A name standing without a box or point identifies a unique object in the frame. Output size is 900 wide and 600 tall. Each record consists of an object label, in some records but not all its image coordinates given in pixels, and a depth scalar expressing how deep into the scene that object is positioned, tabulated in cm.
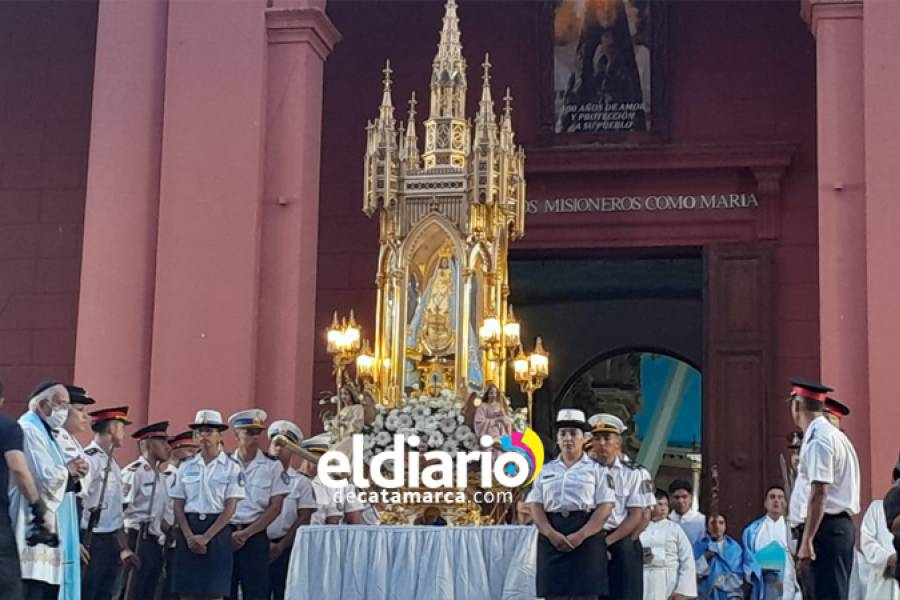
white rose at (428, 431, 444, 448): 1159
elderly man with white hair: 862
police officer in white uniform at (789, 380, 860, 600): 845
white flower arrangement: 1159
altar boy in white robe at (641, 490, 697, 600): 1167
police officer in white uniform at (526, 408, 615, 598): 927
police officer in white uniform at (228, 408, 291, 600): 1088
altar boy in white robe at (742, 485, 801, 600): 1261
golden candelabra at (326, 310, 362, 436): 1358
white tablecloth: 1022
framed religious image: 1572
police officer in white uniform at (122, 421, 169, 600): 1134
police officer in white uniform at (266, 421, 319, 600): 1131
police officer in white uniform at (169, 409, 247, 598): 1055
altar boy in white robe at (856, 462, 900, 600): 1036
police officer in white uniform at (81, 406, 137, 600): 1102
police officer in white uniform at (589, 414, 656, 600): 966
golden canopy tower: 1276
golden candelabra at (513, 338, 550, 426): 1338
